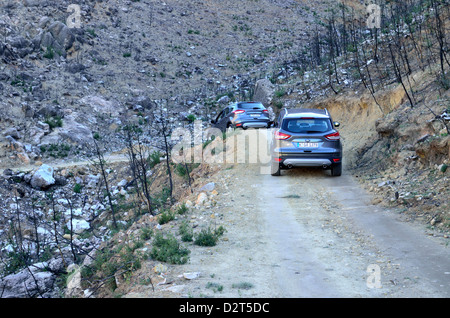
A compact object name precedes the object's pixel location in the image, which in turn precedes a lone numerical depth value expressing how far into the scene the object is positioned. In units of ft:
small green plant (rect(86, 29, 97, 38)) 130.74
